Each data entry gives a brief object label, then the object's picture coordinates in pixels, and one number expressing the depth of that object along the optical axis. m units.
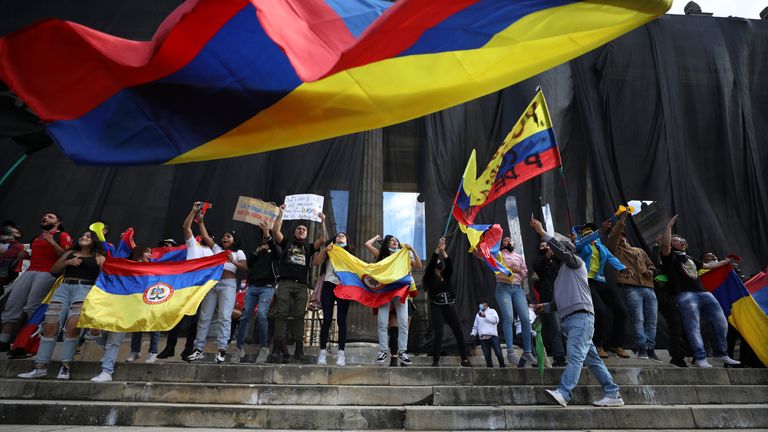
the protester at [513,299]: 5.72
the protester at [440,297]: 5.70
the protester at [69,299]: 4.79
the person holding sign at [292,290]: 5.80
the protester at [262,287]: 5.80
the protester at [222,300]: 5.41
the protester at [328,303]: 5.63
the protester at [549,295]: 5.66
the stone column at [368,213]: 8.65
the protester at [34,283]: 5.44
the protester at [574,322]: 4.01
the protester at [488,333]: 5.86
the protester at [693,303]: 5.59
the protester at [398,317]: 5.60
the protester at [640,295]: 6.00
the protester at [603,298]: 5.78
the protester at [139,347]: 5.61
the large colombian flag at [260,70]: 3.14
